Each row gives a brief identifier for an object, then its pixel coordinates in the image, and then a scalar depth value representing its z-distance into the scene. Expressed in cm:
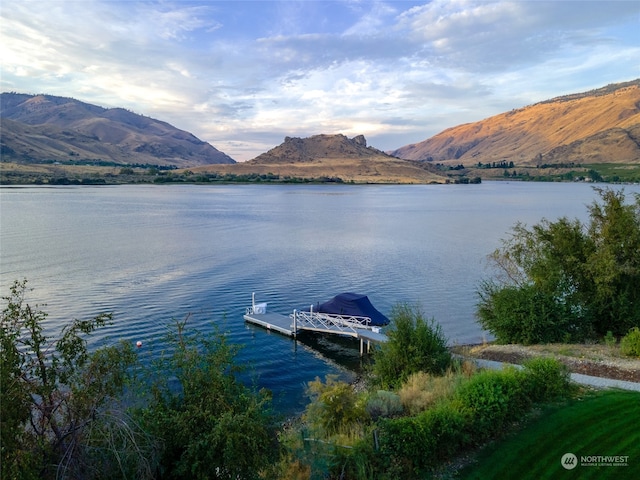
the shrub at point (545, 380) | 1422
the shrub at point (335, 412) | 1191
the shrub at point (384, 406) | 1337
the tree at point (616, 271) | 2361
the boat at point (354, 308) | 3030
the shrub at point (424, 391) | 1377
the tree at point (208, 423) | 798
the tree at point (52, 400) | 615
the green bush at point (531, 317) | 2341
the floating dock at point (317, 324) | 2879
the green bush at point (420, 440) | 1072
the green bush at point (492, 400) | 1213
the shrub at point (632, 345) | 1919
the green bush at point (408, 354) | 1836
